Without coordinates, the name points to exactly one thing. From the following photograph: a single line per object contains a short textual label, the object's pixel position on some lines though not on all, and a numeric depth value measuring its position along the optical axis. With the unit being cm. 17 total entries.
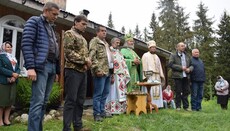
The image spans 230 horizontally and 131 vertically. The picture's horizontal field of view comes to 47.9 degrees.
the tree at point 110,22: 4584
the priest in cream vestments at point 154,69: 672
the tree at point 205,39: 2338
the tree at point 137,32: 5155
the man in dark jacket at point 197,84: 741
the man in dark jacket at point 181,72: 710
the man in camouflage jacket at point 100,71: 491
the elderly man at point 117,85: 580
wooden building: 598
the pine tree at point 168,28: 2656
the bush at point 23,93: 549
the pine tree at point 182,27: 2689
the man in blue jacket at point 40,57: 297
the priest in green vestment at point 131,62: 629
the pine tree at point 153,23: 3638
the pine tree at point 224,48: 2025
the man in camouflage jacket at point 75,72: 359
